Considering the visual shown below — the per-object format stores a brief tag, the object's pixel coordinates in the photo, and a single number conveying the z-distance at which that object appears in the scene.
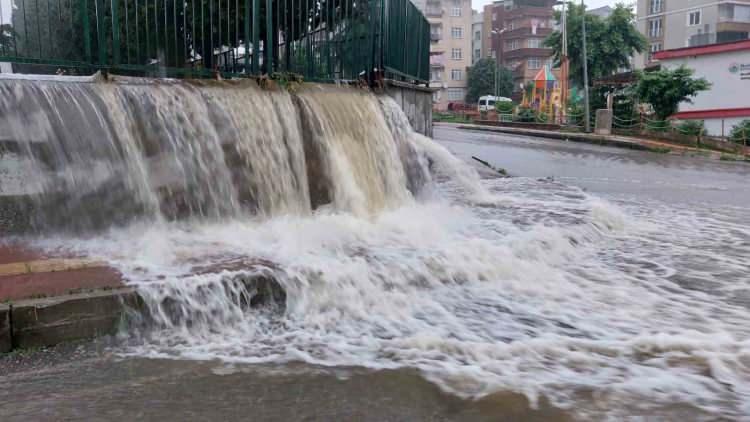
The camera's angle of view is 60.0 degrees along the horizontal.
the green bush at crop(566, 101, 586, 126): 35.11
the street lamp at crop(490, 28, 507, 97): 84.31
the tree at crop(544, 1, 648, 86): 40.91
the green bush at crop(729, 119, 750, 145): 24.00
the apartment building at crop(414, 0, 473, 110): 80.94
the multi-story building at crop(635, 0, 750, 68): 50.16
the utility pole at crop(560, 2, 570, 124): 37.66
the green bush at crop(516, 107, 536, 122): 39.72
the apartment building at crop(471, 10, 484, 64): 92.75
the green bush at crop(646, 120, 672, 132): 26.81
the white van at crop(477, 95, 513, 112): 64.26
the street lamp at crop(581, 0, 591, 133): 30.19
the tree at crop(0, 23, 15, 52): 6.03
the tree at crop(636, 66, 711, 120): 27.42
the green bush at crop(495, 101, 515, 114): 48.51
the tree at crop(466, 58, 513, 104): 75.25
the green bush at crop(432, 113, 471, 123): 49.53
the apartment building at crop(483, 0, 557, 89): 83.88
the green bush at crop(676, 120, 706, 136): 25.16
